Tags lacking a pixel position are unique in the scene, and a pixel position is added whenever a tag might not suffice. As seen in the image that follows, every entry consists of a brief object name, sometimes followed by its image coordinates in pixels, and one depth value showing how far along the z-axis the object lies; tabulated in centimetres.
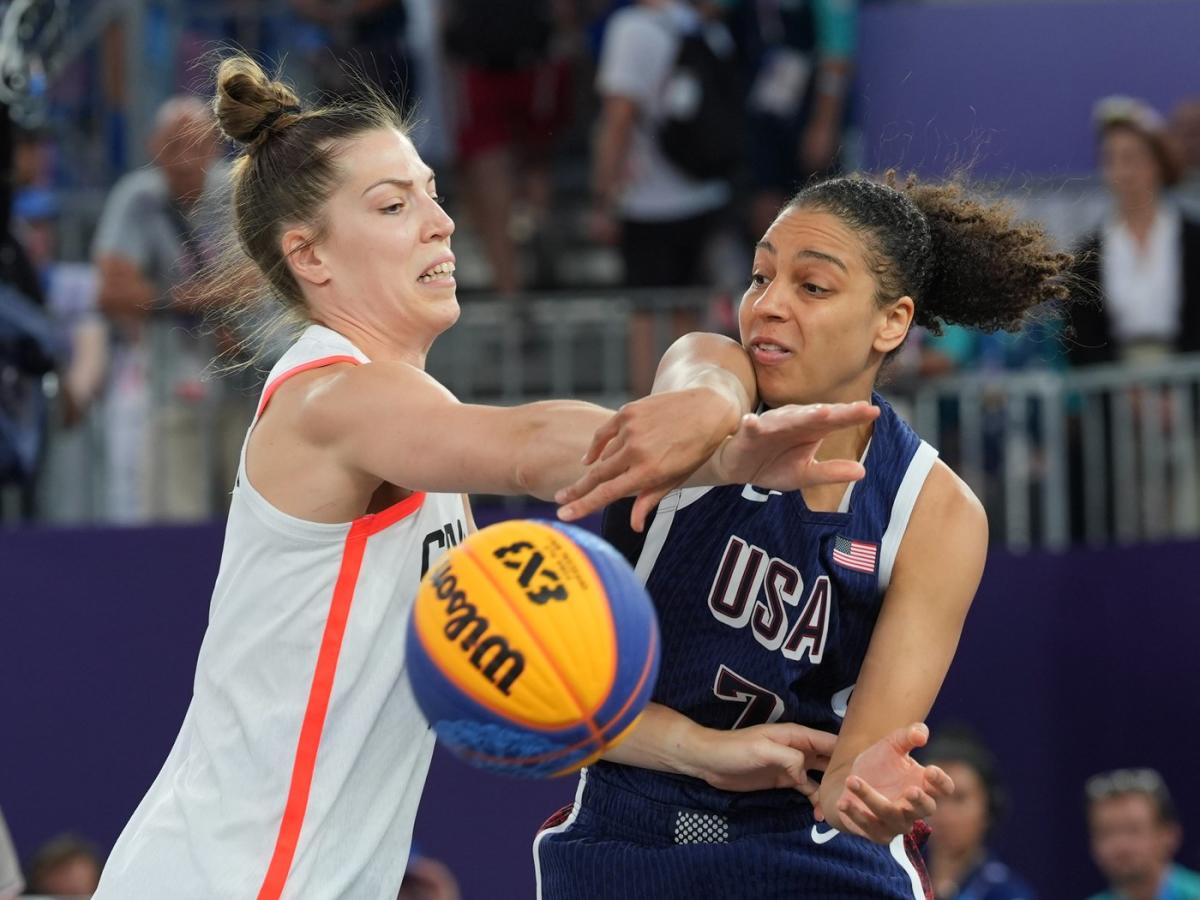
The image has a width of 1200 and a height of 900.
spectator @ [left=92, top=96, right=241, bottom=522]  1468
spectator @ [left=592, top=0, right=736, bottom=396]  1619
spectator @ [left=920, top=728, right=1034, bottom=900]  1321
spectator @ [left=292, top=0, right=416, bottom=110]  1667
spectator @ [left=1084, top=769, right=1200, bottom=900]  1330
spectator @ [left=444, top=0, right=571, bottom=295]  1655
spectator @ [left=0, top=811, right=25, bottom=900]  942
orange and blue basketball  573
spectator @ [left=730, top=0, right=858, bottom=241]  1705
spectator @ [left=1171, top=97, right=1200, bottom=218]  1567
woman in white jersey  629
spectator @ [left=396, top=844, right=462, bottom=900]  1321
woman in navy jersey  685
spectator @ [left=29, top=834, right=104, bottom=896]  1273
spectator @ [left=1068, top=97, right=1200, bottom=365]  1475
